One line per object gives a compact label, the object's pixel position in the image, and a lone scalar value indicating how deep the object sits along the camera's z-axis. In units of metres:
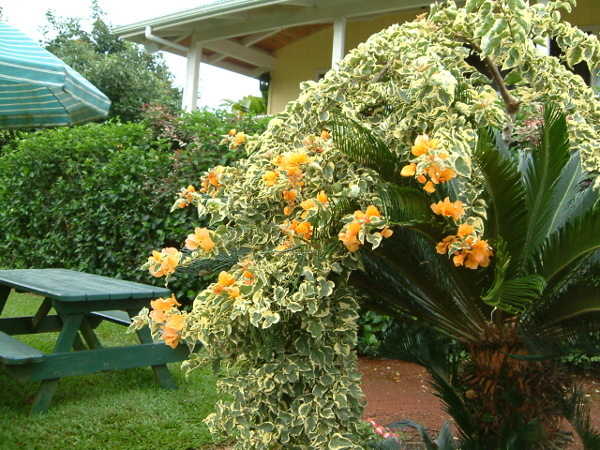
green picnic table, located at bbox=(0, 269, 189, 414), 3.92
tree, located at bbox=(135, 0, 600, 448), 2.44
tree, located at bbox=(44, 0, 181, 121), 18.86
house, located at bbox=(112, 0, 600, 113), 9.52
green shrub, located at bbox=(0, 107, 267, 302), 6.81
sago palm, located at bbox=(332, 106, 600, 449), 2.48
